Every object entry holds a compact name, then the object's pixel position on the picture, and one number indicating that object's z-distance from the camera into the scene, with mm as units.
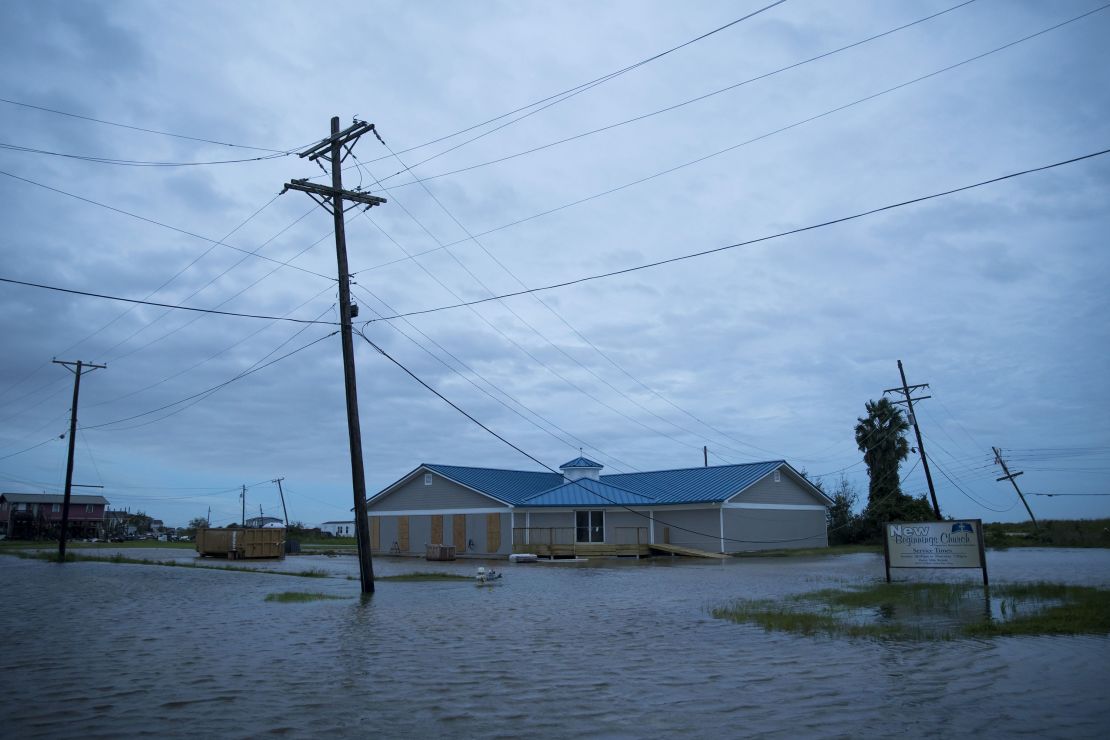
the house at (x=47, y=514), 93688
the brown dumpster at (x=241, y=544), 44812
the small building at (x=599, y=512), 45688
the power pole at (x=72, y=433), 44344
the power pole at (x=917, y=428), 46312
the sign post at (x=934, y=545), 20375
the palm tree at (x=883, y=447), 56625
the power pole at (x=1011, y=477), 58969
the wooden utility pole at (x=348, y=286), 21750
